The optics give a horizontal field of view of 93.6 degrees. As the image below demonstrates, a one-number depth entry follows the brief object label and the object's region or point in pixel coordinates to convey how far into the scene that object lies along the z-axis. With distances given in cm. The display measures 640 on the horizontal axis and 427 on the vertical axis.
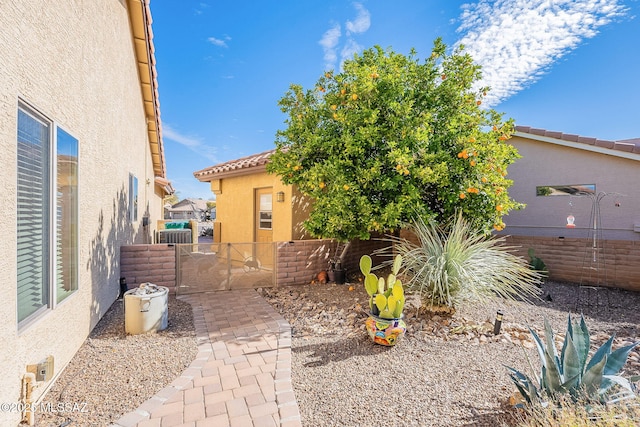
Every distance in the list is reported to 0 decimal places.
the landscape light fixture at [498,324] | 502
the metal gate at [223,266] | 754
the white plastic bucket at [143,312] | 495
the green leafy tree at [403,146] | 663
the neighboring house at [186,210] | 3728
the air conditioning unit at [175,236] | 1151
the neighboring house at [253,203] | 958
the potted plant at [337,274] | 847
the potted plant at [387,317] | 457
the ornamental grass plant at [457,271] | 531
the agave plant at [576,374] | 268
